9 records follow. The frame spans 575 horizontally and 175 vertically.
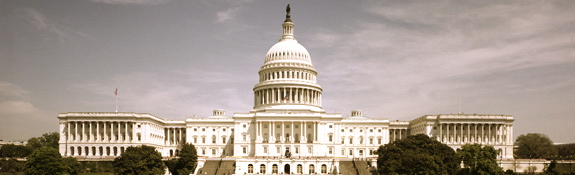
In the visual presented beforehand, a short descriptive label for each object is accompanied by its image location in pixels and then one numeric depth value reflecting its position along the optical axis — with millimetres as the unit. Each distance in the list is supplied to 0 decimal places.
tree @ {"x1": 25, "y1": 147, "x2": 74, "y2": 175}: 94875
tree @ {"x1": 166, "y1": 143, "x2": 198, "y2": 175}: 115500
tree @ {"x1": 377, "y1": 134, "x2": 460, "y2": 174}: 93625
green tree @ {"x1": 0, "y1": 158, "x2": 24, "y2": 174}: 116019
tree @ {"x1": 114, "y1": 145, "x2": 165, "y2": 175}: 99369
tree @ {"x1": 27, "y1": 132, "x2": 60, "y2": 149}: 168225
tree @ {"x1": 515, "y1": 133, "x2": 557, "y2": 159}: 155375
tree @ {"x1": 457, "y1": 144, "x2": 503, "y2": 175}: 96712
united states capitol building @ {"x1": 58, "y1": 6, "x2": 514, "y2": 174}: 131500
